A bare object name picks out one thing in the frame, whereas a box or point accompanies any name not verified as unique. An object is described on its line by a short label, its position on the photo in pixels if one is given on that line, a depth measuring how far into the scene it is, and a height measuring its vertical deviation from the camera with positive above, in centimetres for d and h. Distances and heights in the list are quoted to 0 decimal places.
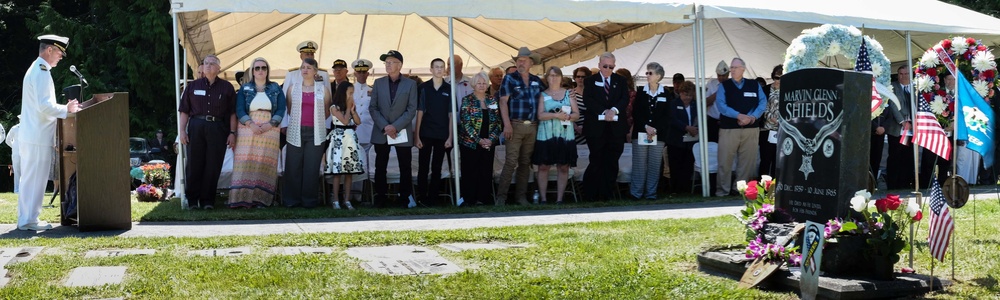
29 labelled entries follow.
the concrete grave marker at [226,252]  767 -64
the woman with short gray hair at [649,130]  1377 +25
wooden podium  934 +0
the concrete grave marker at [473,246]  798 -67
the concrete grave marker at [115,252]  754 -62
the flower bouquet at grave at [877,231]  616 -49
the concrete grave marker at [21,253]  725 -59
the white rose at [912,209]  620 -37
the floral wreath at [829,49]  725 +64
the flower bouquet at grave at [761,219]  639 -44
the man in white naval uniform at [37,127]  951 +33
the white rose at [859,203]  602 -32
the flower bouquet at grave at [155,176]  1600 -21
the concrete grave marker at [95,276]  620 -65
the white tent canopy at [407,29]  1174 +177
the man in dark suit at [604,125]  1289 +31
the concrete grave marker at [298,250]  775 -65
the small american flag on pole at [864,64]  688 +50
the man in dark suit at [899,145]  1533 -1
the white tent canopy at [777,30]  1342 +168
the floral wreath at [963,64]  842 +61
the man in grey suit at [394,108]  1244 +55
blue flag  775 +18
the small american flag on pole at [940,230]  637 -51
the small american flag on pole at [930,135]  753 +6
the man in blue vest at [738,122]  1392 +33
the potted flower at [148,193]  1490 -42
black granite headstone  608 +3
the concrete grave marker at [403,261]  688 -69
